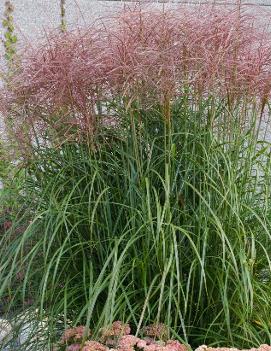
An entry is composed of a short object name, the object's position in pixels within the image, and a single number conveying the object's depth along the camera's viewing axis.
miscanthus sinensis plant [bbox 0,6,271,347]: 3.21
